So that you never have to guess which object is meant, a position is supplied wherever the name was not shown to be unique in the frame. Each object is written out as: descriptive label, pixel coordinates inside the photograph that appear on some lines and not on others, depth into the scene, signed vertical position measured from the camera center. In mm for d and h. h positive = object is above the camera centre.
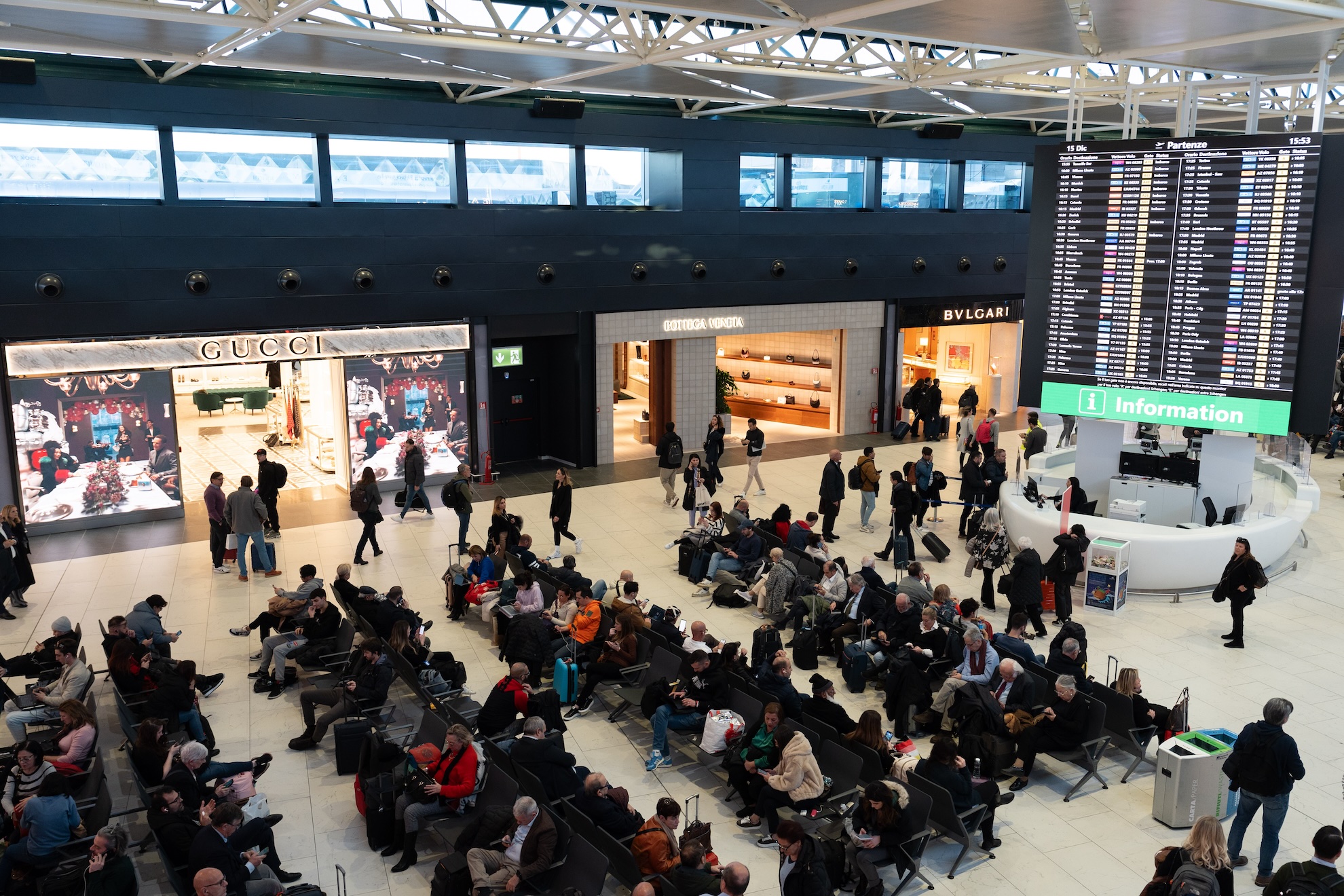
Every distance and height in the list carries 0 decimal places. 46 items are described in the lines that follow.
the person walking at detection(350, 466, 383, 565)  16328 -3901
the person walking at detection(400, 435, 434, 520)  18500 -3790
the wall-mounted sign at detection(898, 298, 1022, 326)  27094 -1794
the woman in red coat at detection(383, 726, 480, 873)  8688 -4383
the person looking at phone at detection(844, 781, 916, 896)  8055 -4412
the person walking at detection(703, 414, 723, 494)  19766 -3710
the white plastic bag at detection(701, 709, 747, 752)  9844 -4398
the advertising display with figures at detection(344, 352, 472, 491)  20500 -3218
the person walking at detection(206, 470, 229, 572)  16031 -4071
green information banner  14680 -2308
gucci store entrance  17766 -3148
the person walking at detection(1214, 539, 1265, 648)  13016 -4035
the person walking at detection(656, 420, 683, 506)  19656 -3862
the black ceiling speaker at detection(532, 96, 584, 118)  21000 +2607
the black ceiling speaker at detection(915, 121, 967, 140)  26156 +2698
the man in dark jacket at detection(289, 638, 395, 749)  10539 -4293
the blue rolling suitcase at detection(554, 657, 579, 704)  11531 -4617
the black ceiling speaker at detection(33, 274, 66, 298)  17047 -664
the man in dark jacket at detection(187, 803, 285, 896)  7418 -4215
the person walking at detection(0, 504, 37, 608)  14570 -4123
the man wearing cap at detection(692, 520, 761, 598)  15172 -4367
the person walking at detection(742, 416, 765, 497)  19922 -3700
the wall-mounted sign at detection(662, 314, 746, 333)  23641 -1777
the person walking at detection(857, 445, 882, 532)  18109 -4023
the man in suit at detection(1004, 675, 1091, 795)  9711 -4329
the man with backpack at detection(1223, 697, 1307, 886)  8359 -4071
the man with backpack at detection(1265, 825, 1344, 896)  6742 -3936
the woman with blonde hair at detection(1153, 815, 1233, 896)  6887 -3855
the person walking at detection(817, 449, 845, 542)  17484 -3931
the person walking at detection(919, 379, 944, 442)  26156 -3996
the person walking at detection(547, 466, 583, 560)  16859 -4003
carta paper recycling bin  9195 -4560
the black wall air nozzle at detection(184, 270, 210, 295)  18156 -661
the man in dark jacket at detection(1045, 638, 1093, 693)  10328 -4029
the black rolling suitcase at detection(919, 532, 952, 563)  16641 -4628
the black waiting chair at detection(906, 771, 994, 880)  8359 -4445
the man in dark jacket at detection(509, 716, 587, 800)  8734 -4163
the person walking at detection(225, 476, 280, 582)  15625 -3931
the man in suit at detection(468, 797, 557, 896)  7602 -4310
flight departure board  14375 -479
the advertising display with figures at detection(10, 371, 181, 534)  17703 -3359
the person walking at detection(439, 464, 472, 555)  16578 -3836
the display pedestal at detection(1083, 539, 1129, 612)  14336 -4382
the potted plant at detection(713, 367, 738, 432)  25984 -3675
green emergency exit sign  22562 -2346
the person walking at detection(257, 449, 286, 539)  17516 -3811
